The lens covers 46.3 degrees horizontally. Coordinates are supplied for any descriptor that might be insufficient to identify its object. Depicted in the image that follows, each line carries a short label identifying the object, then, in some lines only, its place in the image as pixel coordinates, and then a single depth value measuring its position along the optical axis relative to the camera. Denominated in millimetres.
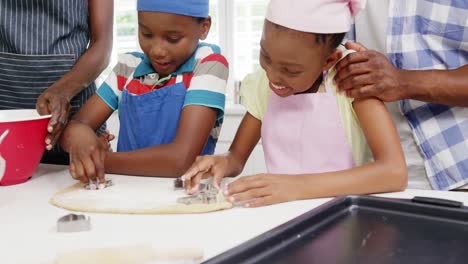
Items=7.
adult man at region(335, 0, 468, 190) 1049
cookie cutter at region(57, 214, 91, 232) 813
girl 960
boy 1209
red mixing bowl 1097
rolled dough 896
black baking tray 669
